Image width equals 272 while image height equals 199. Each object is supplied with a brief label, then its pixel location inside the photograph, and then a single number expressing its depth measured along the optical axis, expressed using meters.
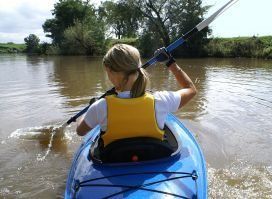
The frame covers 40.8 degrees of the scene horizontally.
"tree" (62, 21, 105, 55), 38.44
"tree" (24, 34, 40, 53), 54.56
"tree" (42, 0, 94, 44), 47.34
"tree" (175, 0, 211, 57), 30.47
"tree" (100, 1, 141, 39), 32.53
